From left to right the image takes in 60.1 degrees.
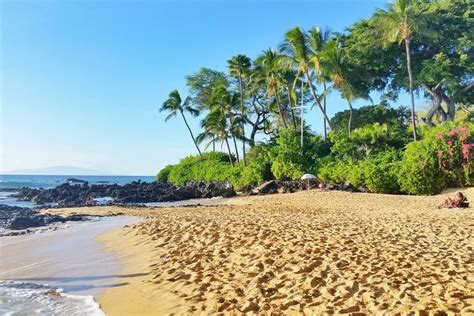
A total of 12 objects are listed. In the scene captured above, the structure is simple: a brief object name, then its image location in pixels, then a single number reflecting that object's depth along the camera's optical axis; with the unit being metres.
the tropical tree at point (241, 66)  39.94
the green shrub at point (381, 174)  23.08
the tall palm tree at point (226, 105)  40.12
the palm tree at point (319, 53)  31.70
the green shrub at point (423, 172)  21.44
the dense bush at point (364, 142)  27.86
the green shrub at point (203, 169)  39.47
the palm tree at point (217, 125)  40.12
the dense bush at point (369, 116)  37.78
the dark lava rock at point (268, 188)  28.61
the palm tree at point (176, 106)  48.16
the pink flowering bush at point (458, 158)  20.88
